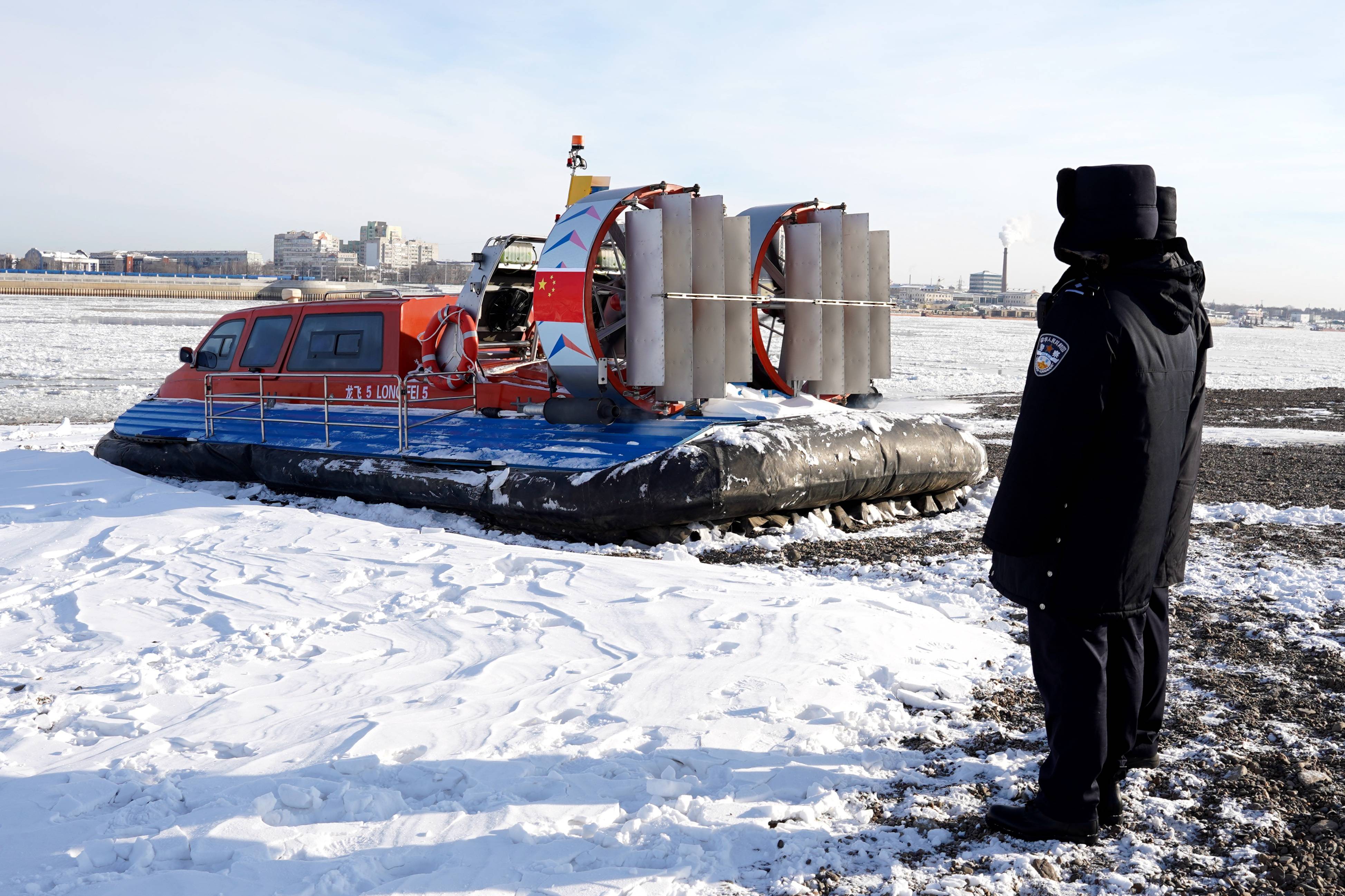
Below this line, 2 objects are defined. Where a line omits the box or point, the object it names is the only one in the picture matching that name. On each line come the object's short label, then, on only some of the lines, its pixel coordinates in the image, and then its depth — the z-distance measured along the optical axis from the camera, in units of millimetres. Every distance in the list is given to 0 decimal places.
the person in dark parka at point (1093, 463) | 2527
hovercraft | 6566
